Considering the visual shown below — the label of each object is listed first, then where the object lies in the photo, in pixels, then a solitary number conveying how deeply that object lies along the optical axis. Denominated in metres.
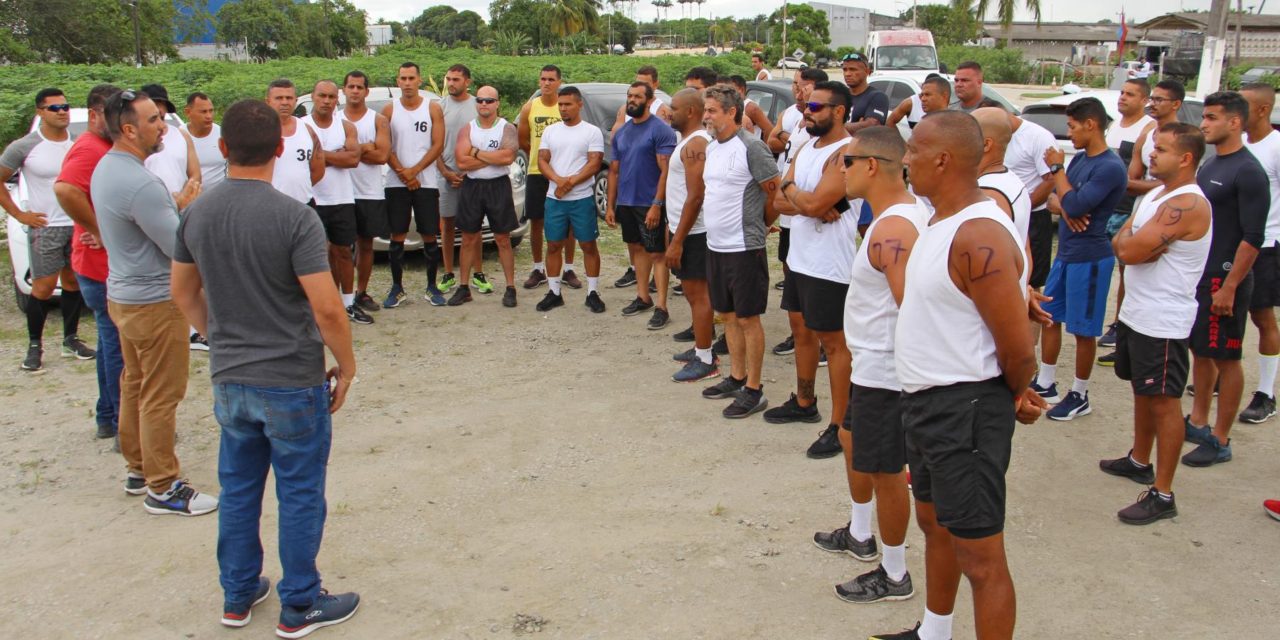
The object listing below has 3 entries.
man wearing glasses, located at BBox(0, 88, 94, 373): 6.64
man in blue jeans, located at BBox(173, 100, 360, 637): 3.37
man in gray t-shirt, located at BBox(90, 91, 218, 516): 4.46
